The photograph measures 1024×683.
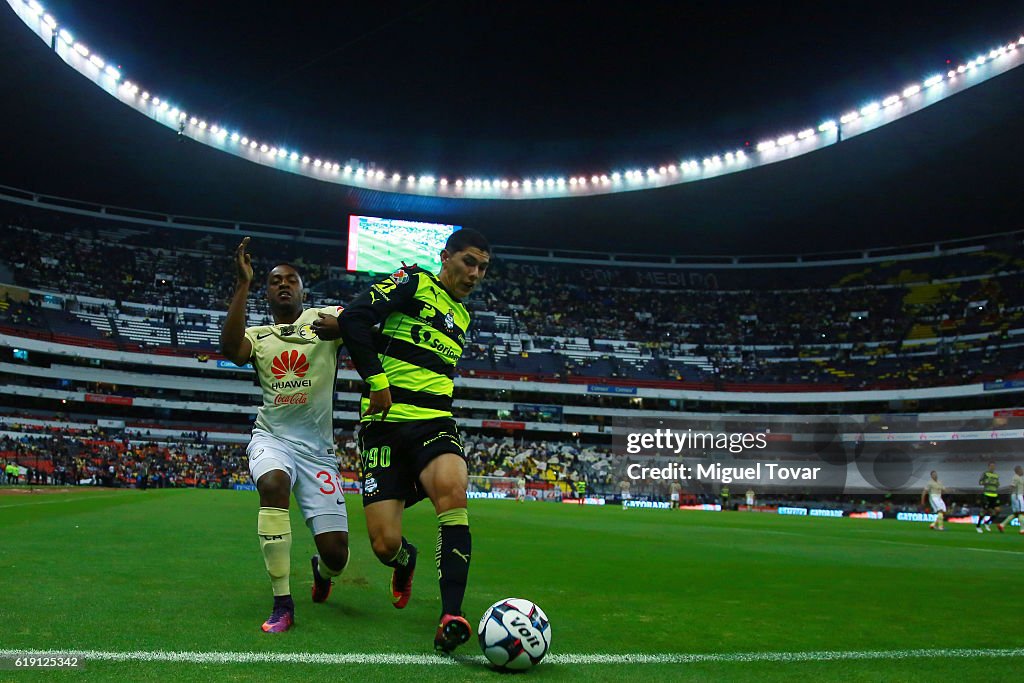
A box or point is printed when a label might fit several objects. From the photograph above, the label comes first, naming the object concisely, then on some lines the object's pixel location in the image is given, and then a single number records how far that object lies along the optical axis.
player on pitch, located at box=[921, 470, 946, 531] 22.87
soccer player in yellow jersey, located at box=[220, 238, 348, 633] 5.23
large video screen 47.16
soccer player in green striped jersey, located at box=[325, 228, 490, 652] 4.47
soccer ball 3.59
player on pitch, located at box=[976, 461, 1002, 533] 21.50
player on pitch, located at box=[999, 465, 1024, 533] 21.11
